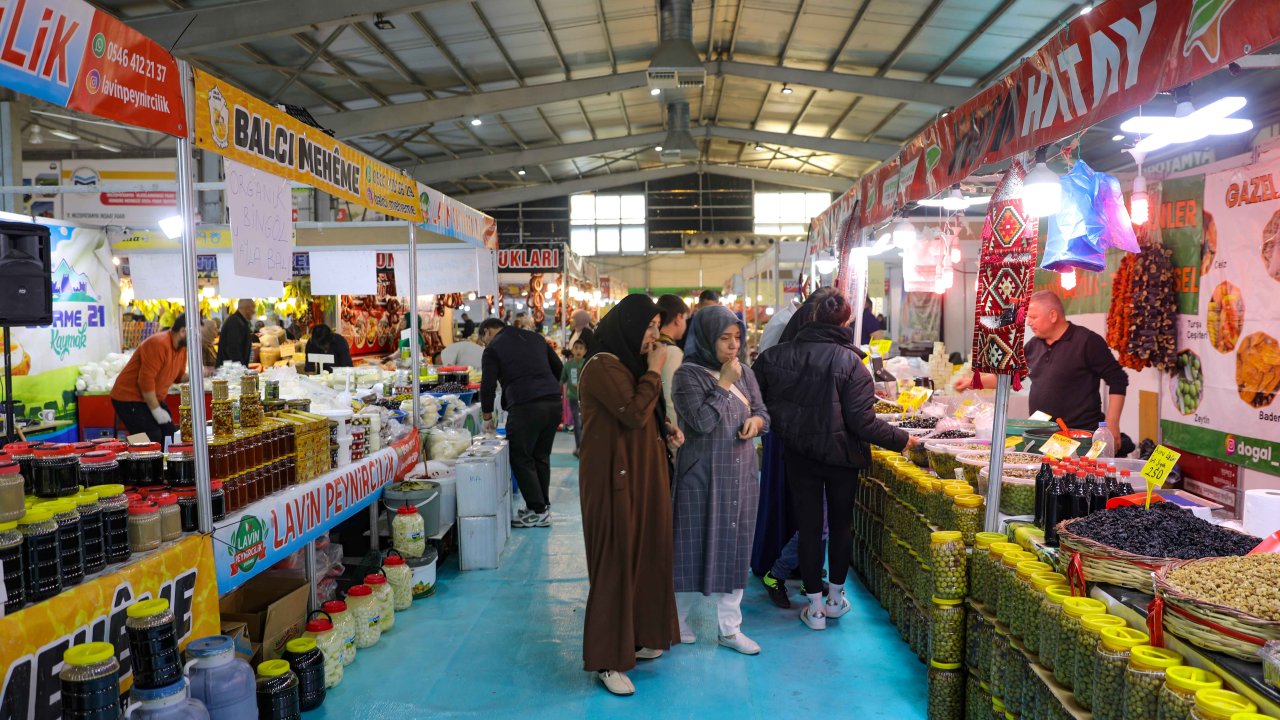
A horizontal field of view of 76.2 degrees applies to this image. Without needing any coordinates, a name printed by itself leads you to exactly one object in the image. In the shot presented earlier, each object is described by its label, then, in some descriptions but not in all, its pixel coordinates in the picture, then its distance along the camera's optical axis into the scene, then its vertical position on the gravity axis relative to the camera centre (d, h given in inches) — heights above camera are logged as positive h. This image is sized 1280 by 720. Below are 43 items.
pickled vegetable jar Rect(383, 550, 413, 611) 180.2 -61.3
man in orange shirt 259.9 -26.2
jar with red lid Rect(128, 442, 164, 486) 119.0 -24.3
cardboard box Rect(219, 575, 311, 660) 136.6 -53.5
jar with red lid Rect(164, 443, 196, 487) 117.6 -23.7
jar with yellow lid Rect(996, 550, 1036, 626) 105.6 -37.2
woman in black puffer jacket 160.9 -24.2
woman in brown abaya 134.2 -30.4
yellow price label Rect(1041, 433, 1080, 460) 142.6 -25.4
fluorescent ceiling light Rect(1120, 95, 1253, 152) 107.0 +25.5
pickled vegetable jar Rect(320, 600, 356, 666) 147.8 -58.9
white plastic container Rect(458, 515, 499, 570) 212.2 -62.9
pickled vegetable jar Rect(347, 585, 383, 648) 158.1 -60.5
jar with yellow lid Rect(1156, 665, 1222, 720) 68.8 -32.9
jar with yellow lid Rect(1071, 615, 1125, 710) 83.8 -36.0
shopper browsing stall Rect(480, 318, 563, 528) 253.4 -30.6
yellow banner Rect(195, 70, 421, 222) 114.7 +26.4
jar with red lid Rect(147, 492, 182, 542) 107.3 -28.3
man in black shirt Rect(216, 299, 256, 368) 383.9 -16.5
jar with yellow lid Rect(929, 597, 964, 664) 124.4 -50.1
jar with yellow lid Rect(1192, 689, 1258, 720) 63.7 -31.9
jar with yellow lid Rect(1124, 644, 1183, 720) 74.1 -34.4
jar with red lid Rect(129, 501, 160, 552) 103.5 -28.5
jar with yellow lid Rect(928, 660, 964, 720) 125.3 -59.4
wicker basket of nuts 71.2 -27.2
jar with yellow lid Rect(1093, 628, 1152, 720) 78.9 -35.7
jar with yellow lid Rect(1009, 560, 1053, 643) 101.4 -36.4
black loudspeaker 119.3 +4.1
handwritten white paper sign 126.8 +13.1
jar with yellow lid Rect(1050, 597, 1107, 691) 88.1 -36.1
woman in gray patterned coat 145.8 -29.4
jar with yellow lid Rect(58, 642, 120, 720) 79.5 -37.5
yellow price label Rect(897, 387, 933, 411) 219.6 -26.0
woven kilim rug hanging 118.6 +3.6
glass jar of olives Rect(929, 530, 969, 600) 124.6 -40.5
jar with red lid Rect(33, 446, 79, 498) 103.7 -22.0
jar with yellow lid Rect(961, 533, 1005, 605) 118.3 -38.7
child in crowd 370.0 -37.2
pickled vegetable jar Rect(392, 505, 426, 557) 190.5 -53.9
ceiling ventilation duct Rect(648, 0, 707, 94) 474.3 +145.3
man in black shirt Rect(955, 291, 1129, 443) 193.3 -16.3
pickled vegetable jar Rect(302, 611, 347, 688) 140.7 -59.8
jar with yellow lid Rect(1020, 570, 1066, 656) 98.0 -37.3
